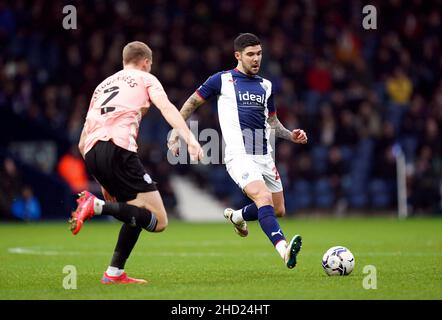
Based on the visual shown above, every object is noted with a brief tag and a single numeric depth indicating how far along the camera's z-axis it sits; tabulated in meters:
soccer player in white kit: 18.78
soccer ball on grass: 17.72
